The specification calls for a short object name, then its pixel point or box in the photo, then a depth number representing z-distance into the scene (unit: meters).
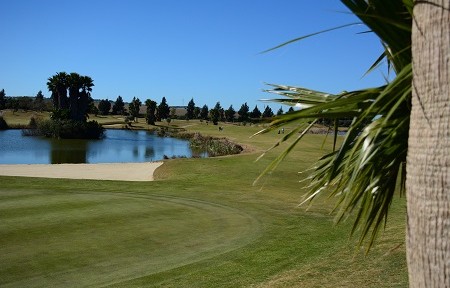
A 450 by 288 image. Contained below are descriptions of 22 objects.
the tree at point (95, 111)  115.57
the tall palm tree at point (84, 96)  74.50
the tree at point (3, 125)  80.39
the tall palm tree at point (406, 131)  1.86
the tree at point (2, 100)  115.19
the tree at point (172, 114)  134.50
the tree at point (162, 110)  116.94
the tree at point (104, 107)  130.43
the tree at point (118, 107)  135.25
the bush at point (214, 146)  40.22
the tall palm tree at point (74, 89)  73.69
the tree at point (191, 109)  136.50
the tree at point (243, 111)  119.45
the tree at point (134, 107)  117.06
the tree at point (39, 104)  115.53
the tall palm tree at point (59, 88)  73.12
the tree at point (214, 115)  104.96
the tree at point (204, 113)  134.12
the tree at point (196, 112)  136.62
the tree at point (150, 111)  107.31
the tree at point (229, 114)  126.12
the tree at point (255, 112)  103.05
